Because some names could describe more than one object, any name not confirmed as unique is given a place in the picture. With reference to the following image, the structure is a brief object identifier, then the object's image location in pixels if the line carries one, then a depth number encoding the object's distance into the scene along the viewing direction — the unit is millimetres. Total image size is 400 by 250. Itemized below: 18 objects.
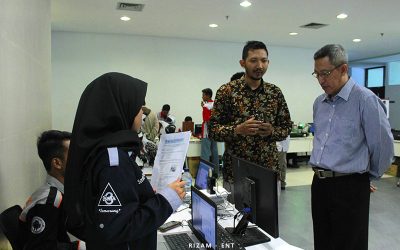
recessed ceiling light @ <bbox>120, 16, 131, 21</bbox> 6246
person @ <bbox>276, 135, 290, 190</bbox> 5500
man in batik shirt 2326
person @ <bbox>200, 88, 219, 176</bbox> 6602
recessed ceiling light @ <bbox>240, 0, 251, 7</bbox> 5227
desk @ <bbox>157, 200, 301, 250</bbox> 1660
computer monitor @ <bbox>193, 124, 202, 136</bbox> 7348
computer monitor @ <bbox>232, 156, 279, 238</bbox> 1519
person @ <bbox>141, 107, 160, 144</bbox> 6207
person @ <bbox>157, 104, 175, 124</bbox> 7761
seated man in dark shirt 1562
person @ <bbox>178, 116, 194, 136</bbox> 7829
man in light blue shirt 2131
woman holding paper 1154
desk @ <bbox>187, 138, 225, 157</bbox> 6755
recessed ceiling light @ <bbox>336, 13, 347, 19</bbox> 5905
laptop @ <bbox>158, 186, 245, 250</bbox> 1472
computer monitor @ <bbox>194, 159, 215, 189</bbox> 2576
